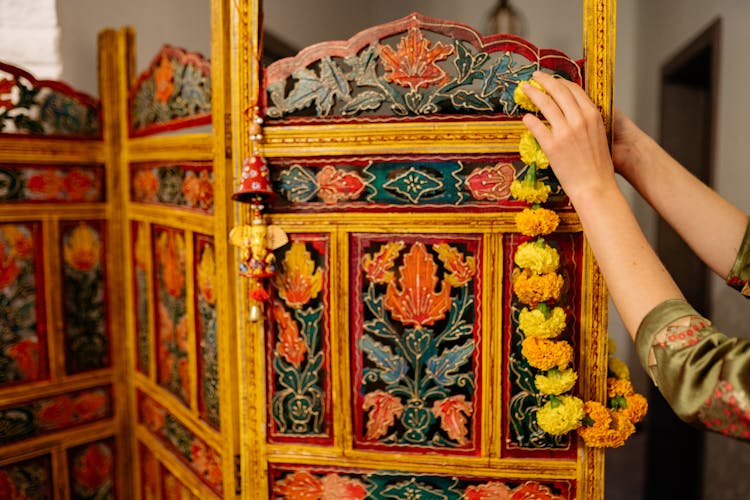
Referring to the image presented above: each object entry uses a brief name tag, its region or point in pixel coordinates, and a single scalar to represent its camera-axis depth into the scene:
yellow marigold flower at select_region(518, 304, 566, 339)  1.07
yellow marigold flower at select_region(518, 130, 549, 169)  1.03
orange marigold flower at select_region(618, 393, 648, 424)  1.11
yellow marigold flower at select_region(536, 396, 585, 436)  1.08
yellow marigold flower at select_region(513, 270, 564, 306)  1.05
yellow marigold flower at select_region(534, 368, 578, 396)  1.08
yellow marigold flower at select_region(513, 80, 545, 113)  1.04
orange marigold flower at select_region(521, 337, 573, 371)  1.07
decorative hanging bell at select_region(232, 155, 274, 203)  1.13
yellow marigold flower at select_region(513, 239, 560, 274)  1.05
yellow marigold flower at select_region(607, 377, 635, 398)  1.14
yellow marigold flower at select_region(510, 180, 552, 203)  1.05
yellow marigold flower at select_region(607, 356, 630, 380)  1.19
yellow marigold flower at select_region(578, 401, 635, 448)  1.09
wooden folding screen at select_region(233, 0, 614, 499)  1.11
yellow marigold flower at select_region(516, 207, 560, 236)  1.05
